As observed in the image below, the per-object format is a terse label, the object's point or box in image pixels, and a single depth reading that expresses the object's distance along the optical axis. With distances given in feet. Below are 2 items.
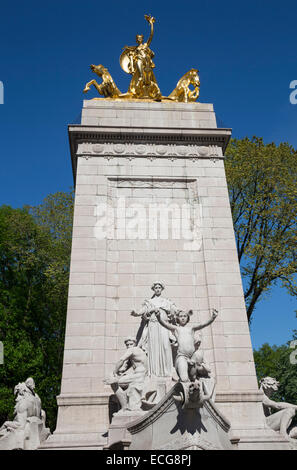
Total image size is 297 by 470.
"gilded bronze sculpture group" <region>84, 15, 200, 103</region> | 60.80
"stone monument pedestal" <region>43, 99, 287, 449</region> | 39.63
